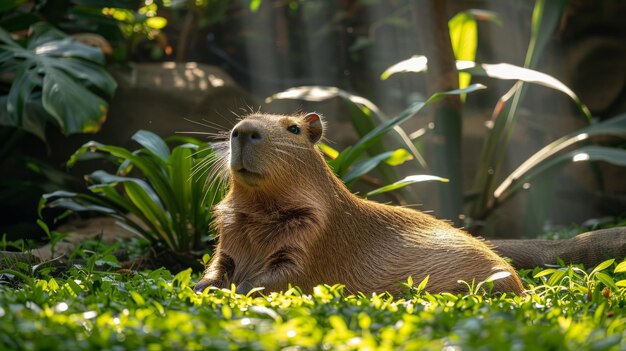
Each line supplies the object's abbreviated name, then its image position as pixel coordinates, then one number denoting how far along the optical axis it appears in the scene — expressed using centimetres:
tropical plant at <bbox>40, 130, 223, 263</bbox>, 980
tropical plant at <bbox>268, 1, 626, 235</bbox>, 1104
